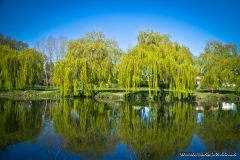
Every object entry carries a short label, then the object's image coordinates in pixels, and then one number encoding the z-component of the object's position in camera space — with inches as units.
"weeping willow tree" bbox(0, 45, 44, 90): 955.3
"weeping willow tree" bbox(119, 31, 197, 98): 824.3
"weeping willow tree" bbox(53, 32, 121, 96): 927.2
